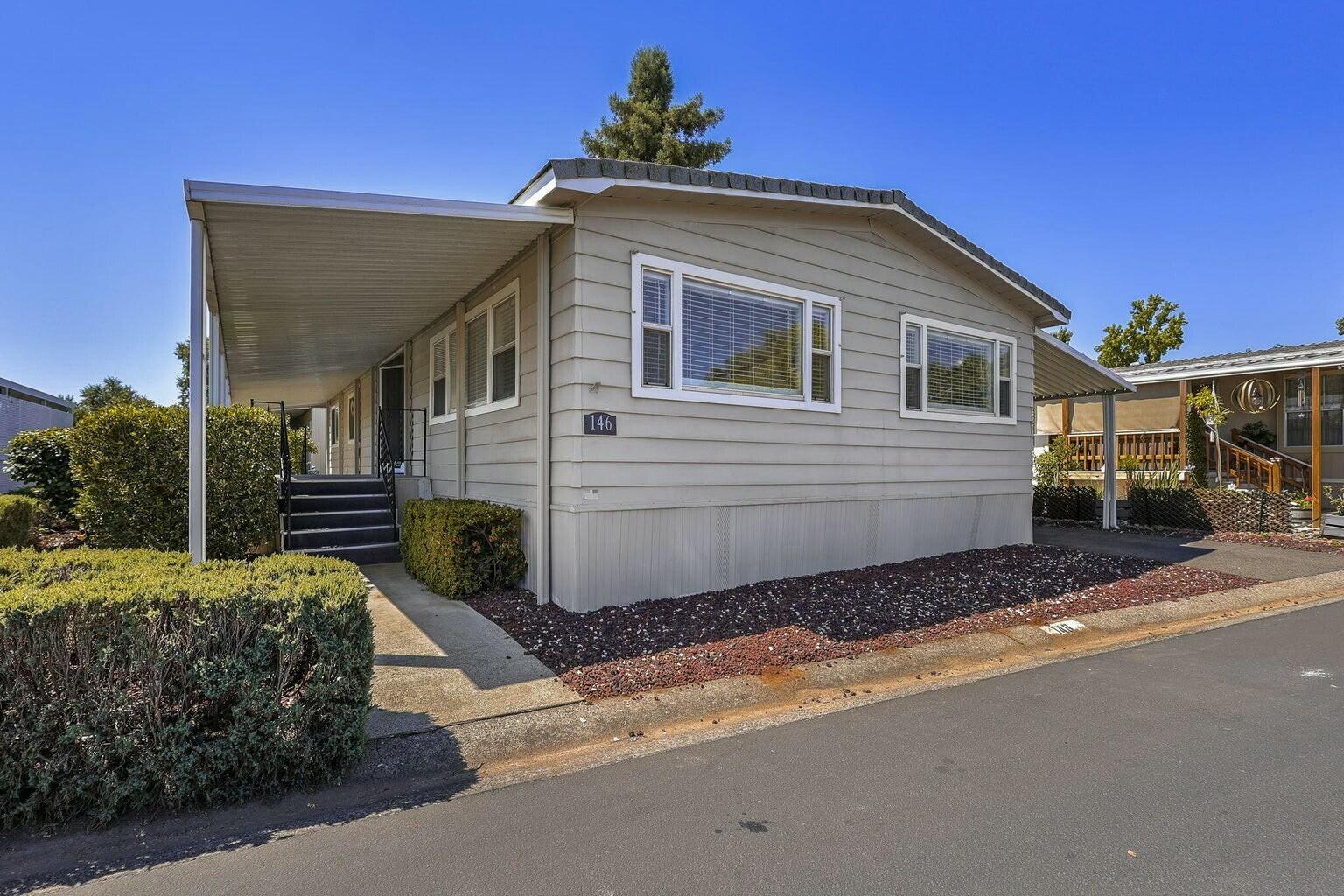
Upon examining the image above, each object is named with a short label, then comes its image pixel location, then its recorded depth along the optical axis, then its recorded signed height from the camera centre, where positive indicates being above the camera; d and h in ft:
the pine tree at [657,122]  81.00 +39.61
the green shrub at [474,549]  22.08 -3.05
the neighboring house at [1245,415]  44.60 +2.97
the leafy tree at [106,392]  136.98 +13.68
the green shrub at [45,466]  32.09 -0.50
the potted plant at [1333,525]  37.35 -3.78
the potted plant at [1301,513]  39.83 -3.31
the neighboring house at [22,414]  50.14 +3.40
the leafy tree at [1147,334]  80.94 +14.41
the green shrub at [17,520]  24.71 -2.37
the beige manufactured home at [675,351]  19.89 +3.79
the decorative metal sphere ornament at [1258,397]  47.52 +4.04
